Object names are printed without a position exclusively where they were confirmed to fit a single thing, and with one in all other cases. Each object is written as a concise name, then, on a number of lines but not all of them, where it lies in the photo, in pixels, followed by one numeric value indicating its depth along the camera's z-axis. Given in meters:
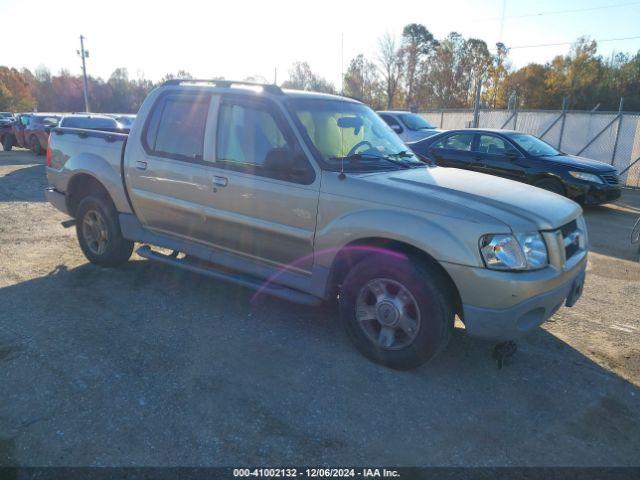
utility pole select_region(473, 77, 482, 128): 16.94
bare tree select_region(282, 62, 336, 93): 34.28
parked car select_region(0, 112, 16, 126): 22.20
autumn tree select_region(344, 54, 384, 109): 59.41
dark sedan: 9.33
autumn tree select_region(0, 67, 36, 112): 61.88
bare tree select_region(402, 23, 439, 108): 59.91
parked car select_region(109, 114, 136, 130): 15.16
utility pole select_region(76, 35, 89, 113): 47.94
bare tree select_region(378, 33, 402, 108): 59.25
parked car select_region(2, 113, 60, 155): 18.91
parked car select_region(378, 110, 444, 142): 13.61
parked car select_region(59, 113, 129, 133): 14.07
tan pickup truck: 3.11
